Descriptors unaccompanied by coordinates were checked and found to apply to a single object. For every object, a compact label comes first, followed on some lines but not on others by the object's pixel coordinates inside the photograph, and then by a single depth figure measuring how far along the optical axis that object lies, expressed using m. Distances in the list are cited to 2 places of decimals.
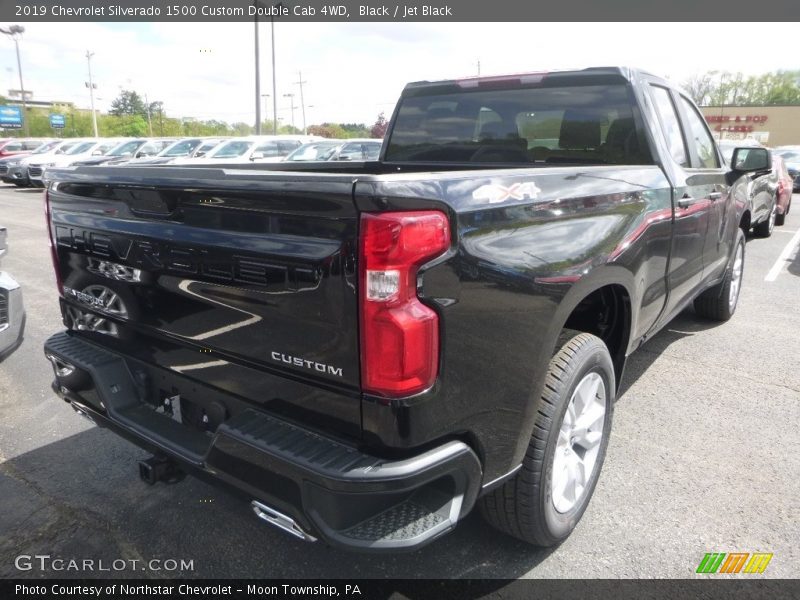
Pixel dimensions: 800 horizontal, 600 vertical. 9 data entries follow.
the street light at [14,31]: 52.03
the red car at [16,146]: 28.19
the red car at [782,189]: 11.39
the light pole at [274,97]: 37.23
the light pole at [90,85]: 64.66
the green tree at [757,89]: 74.75
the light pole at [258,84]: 26.97
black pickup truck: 1.70
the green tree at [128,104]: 124.31
